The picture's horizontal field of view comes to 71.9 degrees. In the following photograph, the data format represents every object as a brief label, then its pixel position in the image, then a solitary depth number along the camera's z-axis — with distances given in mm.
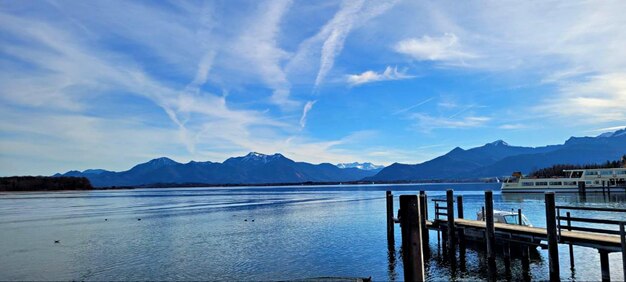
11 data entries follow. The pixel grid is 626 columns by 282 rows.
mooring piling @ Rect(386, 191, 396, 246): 34000
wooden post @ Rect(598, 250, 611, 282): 19453
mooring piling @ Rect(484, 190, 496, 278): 22047
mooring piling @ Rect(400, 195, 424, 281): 11922
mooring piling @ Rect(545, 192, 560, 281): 19375
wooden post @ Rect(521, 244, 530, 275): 24719
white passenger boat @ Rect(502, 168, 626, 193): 105125
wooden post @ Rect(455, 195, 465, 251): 27619
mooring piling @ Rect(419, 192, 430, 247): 31203
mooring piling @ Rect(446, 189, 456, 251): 27594
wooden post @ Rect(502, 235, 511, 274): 23734
